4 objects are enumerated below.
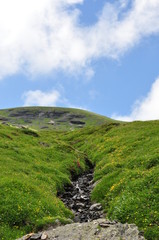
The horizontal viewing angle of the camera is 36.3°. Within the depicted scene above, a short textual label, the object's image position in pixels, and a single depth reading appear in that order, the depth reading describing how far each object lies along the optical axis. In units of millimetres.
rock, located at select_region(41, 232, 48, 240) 14766
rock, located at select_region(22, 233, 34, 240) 15008
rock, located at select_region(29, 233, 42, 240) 14884
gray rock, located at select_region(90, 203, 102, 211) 23125
